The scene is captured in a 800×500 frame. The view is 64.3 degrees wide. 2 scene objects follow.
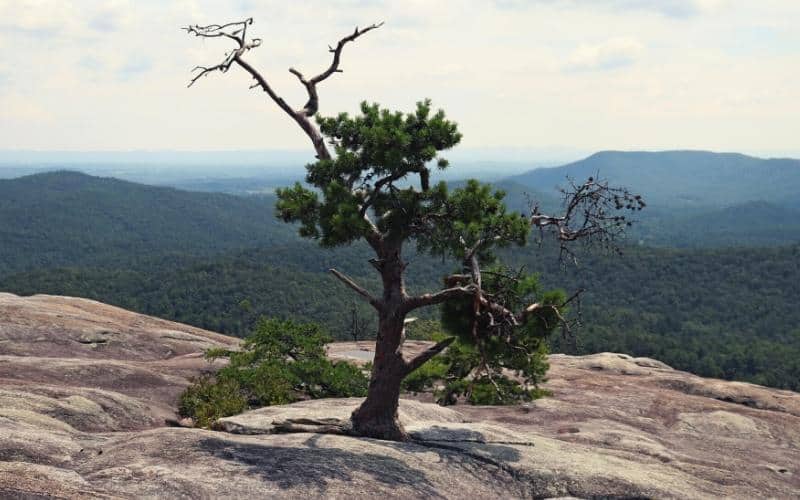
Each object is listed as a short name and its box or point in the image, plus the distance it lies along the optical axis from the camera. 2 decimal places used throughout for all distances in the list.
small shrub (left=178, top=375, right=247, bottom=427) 22.72
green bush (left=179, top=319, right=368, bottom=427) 24.33
